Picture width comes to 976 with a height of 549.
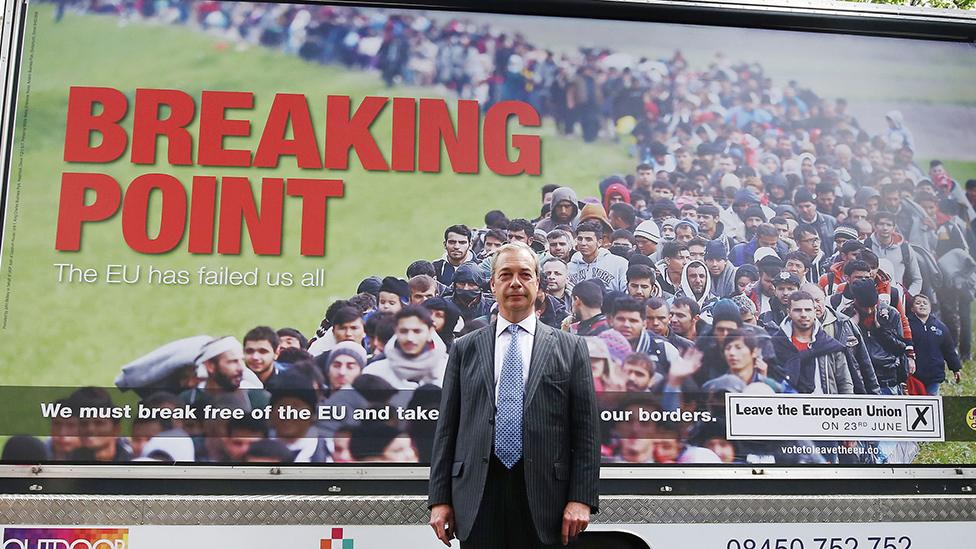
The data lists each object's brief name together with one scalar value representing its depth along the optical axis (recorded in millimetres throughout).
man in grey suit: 2883
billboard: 3900
